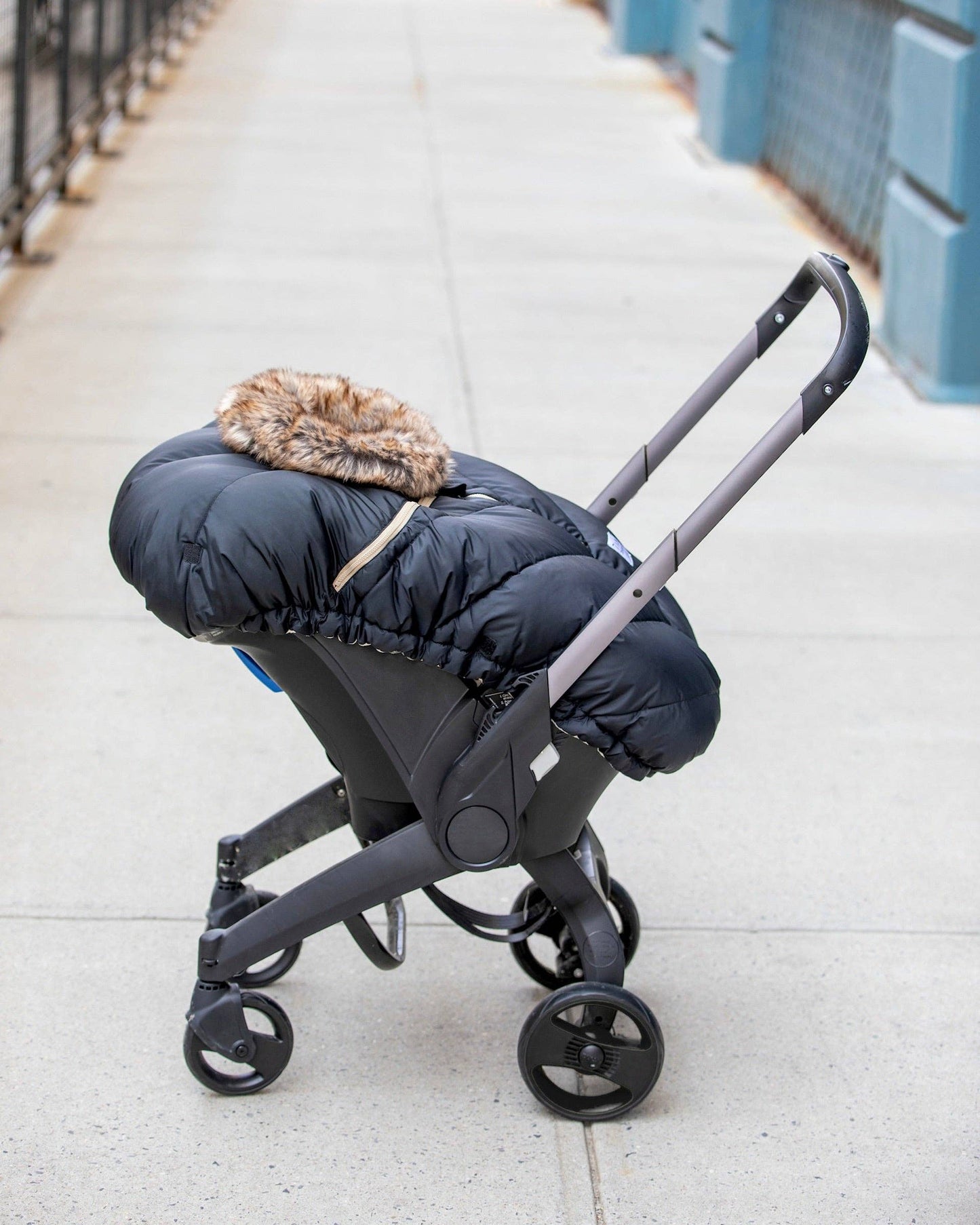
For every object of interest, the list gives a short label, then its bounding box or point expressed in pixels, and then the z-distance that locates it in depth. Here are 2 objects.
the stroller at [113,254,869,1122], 2.21
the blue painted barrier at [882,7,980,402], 6.12
